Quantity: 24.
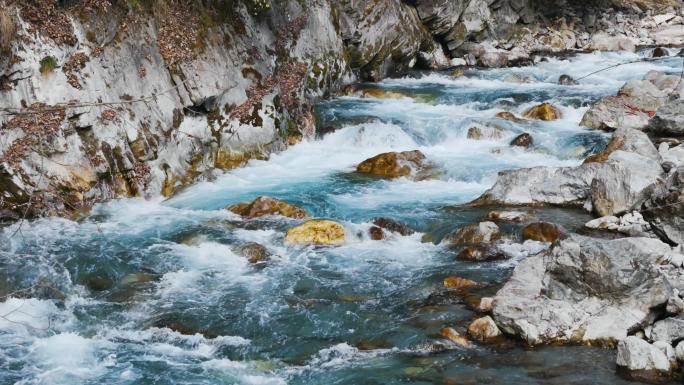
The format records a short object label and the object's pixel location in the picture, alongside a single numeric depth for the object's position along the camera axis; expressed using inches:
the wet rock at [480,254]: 377.7
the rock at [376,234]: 425.7
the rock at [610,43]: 1198.6
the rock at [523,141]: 628.7
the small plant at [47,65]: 459.5
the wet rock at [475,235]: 407.8
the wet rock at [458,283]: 339.9
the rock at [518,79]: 896.9
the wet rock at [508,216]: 438.7
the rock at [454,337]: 281.9
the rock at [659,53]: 1044.5
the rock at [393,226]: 432.1
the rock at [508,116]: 693.9
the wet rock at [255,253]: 390.6
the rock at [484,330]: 284.4
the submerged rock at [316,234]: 417.4
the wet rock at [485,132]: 661.9
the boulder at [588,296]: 272.5
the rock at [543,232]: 400.5
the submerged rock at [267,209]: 463.2
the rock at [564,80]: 861.5
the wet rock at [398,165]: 569.0
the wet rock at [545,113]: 705.0
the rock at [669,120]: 603.2
